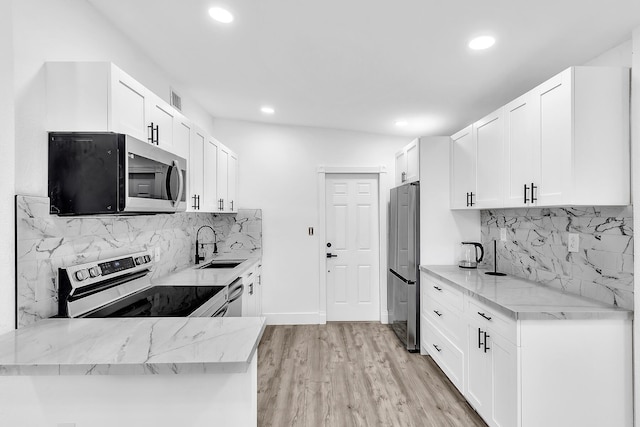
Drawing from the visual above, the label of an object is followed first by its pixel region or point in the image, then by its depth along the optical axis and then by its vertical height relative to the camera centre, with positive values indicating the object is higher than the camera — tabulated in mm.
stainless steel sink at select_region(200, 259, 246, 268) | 3698 -556
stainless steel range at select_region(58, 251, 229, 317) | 1769 -519
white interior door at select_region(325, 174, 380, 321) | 4527 -403
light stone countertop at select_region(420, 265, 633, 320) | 1851 -539
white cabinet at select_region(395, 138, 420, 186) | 3473 +584
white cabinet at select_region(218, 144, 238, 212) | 3615 +409
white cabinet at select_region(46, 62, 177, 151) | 1651 +588
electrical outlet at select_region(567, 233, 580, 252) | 2246 -188
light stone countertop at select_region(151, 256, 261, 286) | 2658 -545
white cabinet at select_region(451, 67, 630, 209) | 1858 +441
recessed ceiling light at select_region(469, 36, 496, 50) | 2002 +1060
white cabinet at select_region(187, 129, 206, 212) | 2814 +381
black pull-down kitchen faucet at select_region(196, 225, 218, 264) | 4003 -333
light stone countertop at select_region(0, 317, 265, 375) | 1158 -520
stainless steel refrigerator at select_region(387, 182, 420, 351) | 3443 -544
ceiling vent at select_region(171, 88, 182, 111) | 3139 +1102
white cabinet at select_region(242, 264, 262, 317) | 3355 -877
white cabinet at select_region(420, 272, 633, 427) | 1841 -877
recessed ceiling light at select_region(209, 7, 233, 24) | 1970 +1210
